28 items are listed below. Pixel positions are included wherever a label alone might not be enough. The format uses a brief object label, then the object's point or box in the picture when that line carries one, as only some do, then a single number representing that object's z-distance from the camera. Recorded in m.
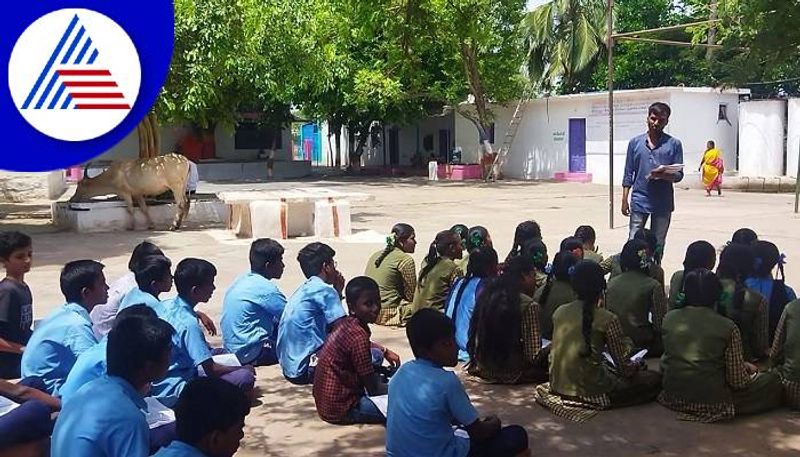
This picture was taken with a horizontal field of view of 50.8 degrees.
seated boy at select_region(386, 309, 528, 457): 3.43
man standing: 7.04
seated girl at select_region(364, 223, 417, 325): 6.61
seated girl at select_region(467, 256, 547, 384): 4.88
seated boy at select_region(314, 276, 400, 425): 4.30
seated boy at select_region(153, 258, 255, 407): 4.45
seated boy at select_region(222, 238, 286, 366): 5.39
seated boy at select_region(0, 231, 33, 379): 4.67
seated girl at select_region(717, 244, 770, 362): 4.86
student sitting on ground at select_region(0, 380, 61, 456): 2.41
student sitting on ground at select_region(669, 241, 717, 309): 5.26
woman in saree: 19.03
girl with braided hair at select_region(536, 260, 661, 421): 4.42
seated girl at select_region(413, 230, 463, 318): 6.09
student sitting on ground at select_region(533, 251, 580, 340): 5.38
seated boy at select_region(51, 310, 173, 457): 2.63
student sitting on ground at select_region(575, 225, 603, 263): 6.66
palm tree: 29.30
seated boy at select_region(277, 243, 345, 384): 4.94
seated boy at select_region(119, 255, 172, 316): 4.81
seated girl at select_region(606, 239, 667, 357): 5.27
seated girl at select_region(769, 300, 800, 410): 4.44
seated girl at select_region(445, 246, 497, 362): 5.47
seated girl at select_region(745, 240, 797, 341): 5.20
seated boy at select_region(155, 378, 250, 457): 2.44
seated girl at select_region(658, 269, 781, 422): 4.27
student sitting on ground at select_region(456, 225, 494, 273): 6.51
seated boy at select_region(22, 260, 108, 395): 4.15
